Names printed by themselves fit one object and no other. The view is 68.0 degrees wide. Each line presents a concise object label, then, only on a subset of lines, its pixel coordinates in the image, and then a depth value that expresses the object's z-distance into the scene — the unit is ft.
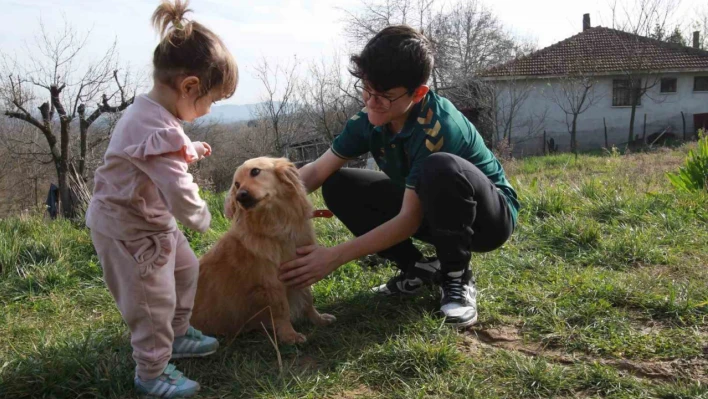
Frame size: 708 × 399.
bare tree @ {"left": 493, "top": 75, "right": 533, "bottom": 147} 77.77
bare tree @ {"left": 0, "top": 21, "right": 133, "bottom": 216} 50.65
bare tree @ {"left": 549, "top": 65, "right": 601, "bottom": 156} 80.30
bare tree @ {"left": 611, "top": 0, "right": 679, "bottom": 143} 84.48
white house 84.79
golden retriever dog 8.25
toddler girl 6.18
